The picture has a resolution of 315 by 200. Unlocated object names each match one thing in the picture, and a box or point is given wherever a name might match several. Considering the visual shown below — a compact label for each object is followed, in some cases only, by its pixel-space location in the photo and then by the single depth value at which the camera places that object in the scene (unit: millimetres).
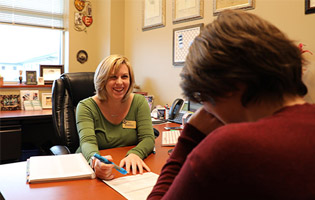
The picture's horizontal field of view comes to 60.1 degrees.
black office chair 1951
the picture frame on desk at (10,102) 3146
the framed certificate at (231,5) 2094
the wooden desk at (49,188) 986
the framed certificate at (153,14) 2893
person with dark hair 436
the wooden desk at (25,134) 2527
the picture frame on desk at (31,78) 3381
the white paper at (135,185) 998
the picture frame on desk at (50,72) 3502
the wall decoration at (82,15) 3535
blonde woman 1670
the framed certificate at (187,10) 2484
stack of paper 1123
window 3322
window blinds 3248
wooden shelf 3173
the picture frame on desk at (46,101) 3377
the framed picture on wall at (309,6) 1722
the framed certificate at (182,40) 2549
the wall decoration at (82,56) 3595
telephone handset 1751
